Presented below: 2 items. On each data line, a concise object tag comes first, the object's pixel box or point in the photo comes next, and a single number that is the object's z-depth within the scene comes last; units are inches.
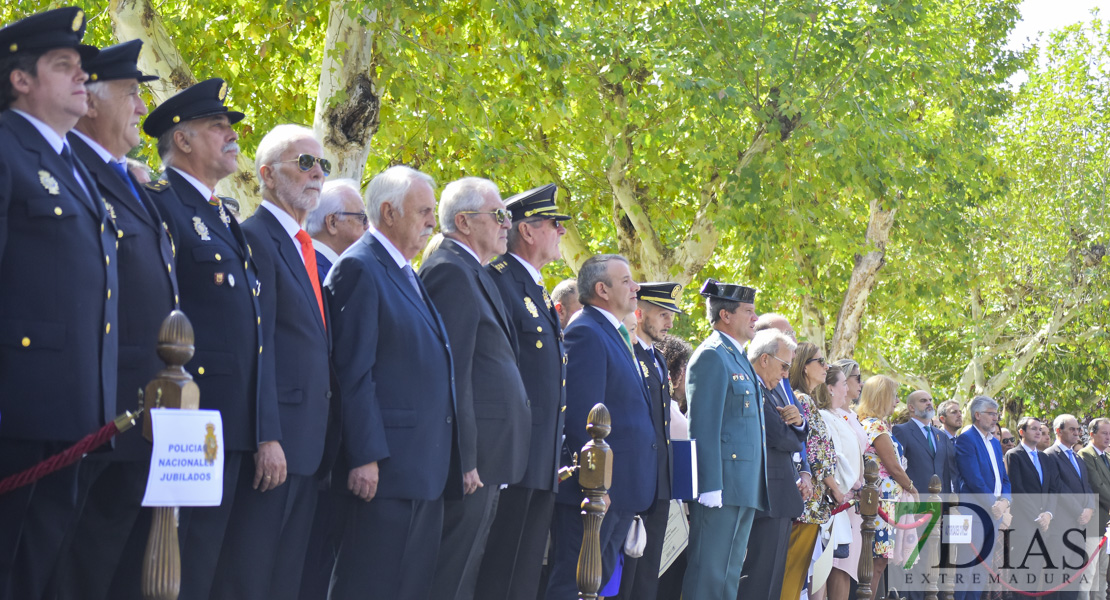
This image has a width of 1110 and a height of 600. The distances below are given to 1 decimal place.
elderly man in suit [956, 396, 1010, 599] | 502.6
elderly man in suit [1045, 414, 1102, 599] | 590.2
